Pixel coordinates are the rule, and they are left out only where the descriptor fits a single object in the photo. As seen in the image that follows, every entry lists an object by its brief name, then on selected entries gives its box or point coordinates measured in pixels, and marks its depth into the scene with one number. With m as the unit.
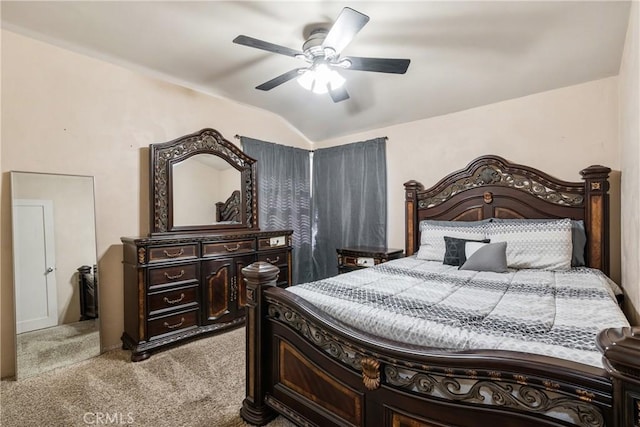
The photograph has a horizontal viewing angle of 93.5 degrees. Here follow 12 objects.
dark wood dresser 2.56
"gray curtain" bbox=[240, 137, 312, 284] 3.94
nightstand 3.36
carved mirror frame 2.93
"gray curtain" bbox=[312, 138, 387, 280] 3.93
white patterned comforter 1.09
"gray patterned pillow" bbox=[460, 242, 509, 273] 2.30
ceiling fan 1.75
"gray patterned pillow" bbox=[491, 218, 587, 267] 2.49
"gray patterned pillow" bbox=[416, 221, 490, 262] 2.76
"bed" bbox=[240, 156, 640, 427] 0.84
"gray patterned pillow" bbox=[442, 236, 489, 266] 2.55
